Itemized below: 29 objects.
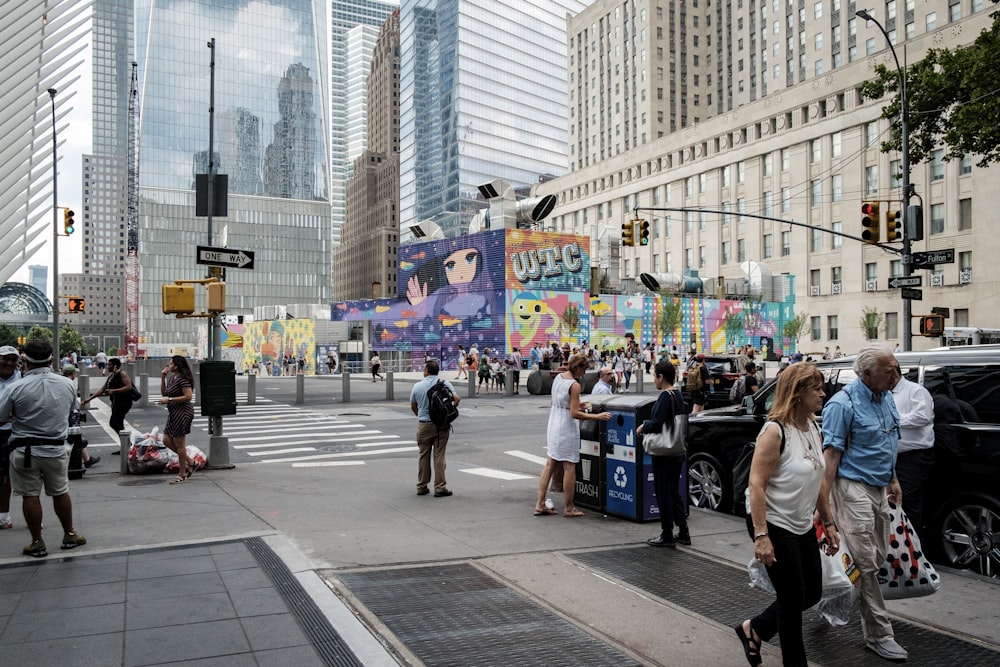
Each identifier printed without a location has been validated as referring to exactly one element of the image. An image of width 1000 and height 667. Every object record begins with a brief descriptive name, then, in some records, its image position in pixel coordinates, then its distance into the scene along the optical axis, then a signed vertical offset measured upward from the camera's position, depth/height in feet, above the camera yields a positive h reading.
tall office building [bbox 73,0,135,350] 621.72 +41.10
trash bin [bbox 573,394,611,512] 27.96 -4.45
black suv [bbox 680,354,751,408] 78.33 -3.41
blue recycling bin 26.35 -4.21
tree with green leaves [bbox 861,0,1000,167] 64.28 +22.59
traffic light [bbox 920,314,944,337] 64.34 +1.35
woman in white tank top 13.19 -2.85
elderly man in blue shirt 15.05 -2.57
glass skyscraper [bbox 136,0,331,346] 437.17 +123.06
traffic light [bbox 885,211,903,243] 64.02 +9.72
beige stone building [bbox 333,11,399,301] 540.52 +115.00
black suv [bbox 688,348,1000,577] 20.36 -3.15
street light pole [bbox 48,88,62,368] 89.64 +9.47
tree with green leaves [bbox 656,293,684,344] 173.68 +6.04
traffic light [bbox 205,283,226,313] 38.40 +2.56
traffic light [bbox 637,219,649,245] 84.20 +12.51
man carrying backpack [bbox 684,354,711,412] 56.39 -2.96
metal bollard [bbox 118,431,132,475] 37.45 -4.88
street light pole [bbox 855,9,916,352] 64.28 +13.78
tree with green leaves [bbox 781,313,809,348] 204.93 +3.93
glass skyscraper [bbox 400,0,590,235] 424.05 +142.86
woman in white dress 26.86 -3.08
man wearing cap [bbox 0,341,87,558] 21.44 -2.66
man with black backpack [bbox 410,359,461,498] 31.58 -3.11
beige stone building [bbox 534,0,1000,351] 192.95 +65.19
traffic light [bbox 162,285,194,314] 37.50 +2.47
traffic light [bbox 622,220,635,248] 81.51 +11.89
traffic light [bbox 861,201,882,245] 64.23 +10.02
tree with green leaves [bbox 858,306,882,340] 199.93 +4.94
